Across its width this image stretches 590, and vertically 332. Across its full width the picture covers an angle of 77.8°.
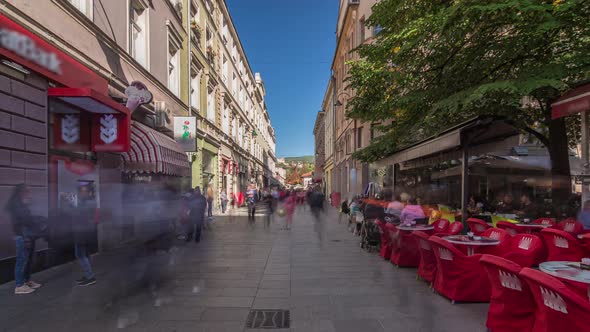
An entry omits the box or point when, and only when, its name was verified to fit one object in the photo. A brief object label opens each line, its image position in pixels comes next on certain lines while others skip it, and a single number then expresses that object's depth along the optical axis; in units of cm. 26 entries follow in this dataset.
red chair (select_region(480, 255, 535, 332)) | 367
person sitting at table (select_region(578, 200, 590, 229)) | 724
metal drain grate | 436
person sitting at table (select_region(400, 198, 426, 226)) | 819
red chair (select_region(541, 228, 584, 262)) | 643
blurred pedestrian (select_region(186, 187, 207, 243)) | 1098
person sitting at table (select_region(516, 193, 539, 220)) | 966
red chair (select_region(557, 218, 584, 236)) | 717
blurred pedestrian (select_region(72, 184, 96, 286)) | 596
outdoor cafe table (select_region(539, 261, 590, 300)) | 344
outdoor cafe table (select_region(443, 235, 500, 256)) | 549
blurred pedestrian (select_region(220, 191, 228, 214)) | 2209
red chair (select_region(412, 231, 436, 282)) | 598
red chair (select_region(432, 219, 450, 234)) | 749
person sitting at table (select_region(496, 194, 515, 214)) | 1162
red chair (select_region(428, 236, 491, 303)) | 506
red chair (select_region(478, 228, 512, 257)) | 570
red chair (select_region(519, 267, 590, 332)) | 289
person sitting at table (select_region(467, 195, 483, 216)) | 1076
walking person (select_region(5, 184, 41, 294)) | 568
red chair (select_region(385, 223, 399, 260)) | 775
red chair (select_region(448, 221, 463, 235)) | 701
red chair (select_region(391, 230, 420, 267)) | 735
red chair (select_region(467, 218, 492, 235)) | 798
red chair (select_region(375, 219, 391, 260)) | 831
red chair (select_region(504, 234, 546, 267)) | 512
